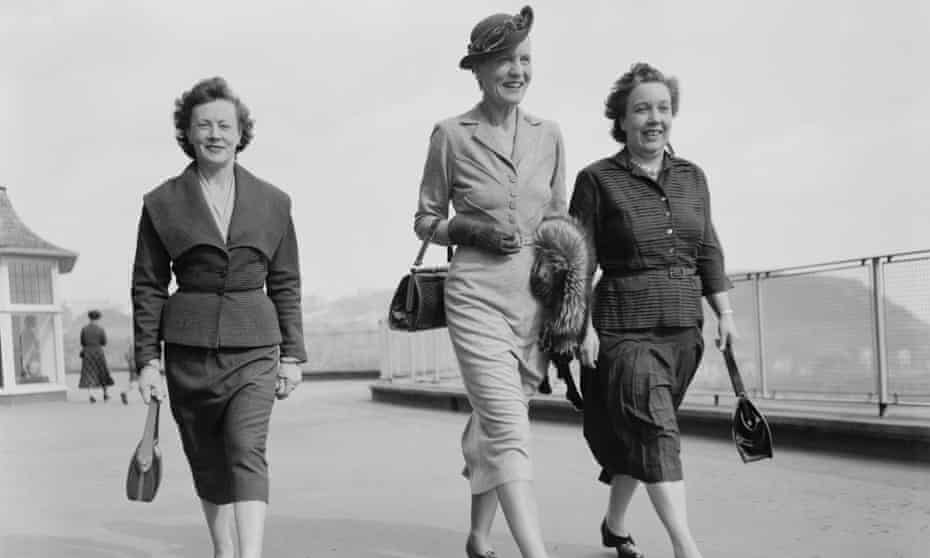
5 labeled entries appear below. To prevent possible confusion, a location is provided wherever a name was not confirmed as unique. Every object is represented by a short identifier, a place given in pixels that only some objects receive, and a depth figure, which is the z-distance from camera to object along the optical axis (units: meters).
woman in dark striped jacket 4.38
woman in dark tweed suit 4.09
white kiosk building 22.50
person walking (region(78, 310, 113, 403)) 21.36
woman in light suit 4.17
